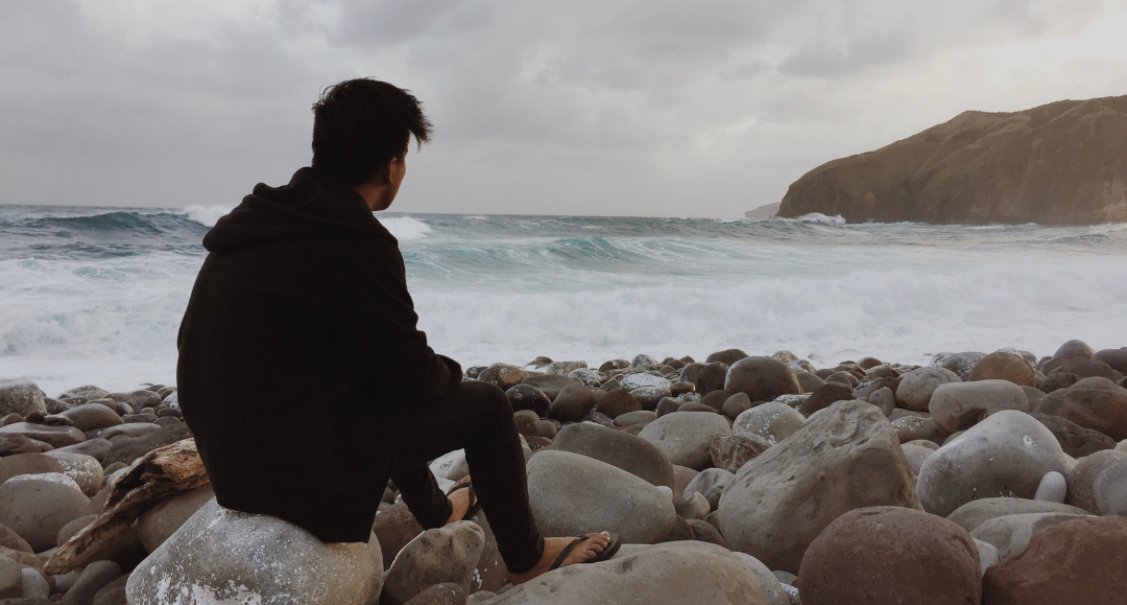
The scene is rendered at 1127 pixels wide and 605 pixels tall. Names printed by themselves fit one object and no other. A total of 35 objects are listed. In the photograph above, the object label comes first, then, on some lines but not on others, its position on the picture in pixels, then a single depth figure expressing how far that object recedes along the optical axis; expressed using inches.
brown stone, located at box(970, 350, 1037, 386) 231.8
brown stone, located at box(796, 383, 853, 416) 206.2
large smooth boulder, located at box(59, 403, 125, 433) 219.5
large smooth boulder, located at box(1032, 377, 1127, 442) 162.1
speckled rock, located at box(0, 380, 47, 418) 245.1
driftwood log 99.6
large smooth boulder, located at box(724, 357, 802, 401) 245.8
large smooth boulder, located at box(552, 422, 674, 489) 137.3
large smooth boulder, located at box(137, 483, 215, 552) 100.7
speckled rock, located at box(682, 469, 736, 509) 138.0
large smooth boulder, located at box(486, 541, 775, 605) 73.6
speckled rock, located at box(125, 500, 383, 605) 74.4
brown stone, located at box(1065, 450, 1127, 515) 110.4
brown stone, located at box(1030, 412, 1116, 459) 146.7
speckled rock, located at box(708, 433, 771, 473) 157.9
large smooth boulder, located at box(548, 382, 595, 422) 229.1
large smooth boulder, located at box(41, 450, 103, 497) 153.7
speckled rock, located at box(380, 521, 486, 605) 93.0
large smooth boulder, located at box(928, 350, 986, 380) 278.2
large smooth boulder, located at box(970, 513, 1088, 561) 90.2
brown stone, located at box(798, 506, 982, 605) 74.7
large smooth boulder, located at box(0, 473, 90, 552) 130.3
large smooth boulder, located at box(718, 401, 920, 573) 105.2
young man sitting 69.2
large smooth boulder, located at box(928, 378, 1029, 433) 172.7
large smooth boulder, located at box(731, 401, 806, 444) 182.4
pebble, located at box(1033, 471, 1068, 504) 115.4
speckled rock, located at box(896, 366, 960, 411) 212.1
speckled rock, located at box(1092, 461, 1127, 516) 102.9
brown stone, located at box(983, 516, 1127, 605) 71.7
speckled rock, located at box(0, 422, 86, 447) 194.9
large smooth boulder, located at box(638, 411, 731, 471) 169.0
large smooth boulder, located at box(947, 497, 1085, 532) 105.3
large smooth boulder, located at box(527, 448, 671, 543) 106.5
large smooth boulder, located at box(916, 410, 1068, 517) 119.8
